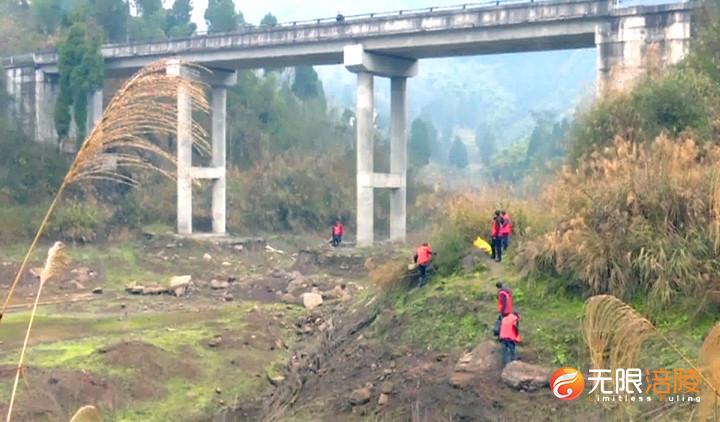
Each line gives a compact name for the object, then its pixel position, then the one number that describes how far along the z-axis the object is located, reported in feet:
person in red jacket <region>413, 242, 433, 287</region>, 58.85
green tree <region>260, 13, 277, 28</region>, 219.12
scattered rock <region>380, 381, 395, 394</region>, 46.19
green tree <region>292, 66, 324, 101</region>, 229.04
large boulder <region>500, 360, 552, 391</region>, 42.11
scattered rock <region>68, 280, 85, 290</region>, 104.12
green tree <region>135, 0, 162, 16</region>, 205.87
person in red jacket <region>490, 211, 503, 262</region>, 58.44
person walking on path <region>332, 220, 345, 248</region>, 123.60
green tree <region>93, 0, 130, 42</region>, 180.96
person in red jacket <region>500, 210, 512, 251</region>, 58.75
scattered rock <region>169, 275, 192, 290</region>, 102.73
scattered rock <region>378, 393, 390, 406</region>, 45.34
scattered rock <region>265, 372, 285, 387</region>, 59.21
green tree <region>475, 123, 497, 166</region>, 422.82
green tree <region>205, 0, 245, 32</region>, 202.18
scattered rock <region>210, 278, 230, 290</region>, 104.80
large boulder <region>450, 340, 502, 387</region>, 44.47
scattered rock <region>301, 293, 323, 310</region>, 88.93
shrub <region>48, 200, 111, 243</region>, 128.57
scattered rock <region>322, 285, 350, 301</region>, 92.58
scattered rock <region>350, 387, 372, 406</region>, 46.06
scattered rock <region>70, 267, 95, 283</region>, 108.76
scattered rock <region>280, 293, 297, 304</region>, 92.79
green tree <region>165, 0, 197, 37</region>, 215.72
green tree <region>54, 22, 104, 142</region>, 145.28
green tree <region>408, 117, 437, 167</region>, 277.46
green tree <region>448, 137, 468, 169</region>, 407.44
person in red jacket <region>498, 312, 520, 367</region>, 44.09
